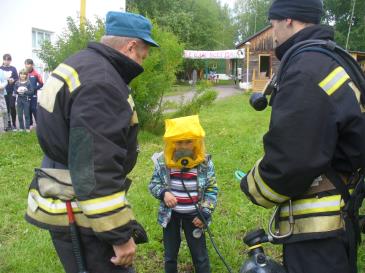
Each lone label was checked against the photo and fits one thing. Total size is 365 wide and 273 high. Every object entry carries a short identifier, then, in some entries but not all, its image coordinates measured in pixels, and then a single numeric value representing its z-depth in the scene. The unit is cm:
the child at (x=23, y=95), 1044
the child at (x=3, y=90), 1071
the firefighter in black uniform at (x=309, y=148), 201
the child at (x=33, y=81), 1069
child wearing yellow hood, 350
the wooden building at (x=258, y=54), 3045
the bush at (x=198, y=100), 965
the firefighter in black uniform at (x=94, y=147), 210
